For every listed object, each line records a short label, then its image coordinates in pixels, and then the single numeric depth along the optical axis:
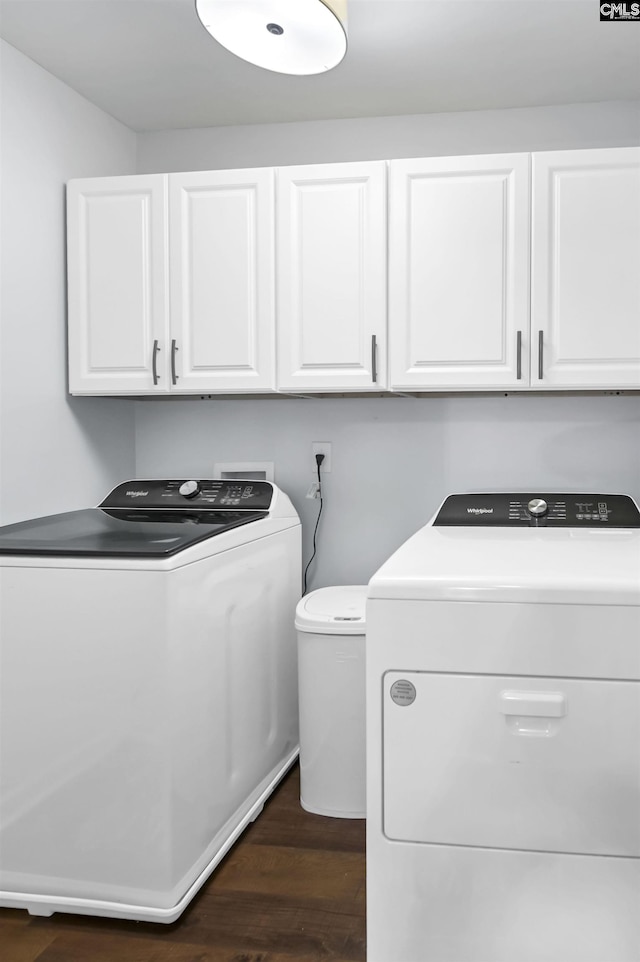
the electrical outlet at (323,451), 3.08
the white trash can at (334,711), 2.50
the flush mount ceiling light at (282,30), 1.90
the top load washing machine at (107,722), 1.93
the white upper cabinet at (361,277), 2.47
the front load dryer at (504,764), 1.56
